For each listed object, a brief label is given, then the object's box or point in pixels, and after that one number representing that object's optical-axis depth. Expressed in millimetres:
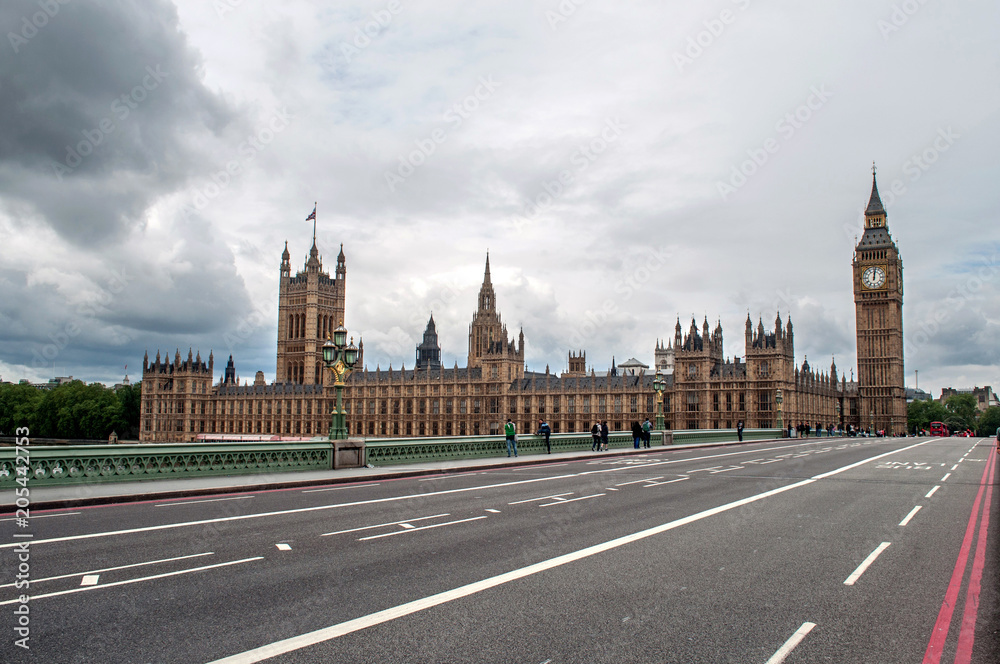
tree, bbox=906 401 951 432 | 156088
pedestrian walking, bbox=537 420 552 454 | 34934
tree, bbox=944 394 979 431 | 164850
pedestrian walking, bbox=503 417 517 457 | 31859
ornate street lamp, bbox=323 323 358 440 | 25672
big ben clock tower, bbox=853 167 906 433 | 116875
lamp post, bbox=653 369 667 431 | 47594
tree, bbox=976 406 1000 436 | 159250
